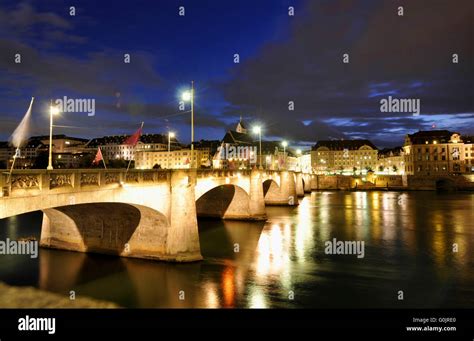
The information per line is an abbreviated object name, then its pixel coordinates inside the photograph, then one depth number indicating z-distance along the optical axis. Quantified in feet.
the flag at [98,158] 64.08
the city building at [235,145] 411.13
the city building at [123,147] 477.36
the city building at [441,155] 386.32
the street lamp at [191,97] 79.97
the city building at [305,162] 546.05
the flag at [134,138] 68.08
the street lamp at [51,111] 52.60
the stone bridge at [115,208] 46.06
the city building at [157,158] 452.76
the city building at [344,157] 536.01
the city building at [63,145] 506.97
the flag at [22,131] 43.21
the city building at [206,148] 504.43
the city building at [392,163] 477.77
